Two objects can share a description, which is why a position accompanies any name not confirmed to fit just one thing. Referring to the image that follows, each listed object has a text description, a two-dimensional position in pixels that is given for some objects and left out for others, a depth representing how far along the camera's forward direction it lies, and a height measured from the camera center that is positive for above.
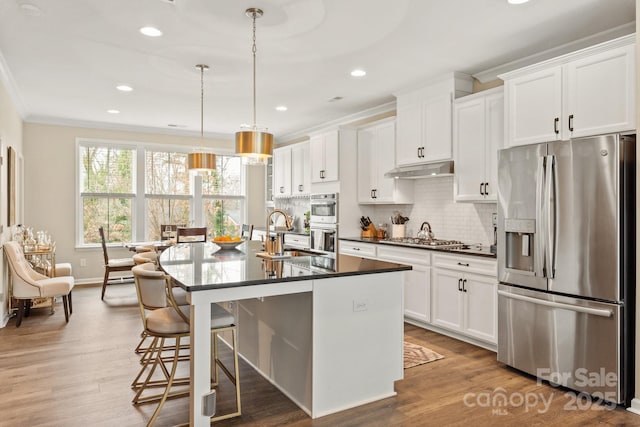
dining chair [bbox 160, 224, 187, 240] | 7.11 -0.33
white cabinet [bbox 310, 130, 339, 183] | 5.93 +0.81
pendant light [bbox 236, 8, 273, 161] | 3.16 +0.53
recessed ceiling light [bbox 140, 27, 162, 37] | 3.47 +1.49
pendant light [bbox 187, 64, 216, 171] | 4.73 +0.57
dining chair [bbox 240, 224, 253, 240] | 7.78 -0.35
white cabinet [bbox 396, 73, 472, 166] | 4.57 +1.05
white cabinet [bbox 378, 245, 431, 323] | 4.47 -0.75
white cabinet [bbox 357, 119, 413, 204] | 5.41 +0.62
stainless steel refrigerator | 2.80 -0.36
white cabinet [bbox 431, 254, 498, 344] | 3.83 -0.80
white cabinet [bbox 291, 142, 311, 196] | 6.97 +0.72
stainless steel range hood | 4.55 +0.47
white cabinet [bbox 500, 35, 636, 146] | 2.91 +0.88
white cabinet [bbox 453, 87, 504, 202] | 4.07 +0.69
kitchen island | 2.31 -0.72
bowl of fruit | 4.03 -0.29
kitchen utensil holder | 5.53 -0.24
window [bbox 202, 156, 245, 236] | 8.31 +0.28
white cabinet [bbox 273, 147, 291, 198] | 7.56 +0.74
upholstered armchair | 4.66 -0.81
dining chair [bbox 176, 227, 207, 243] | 6.32 -0.35
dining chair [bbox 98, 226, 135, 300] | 6.10 -0.78
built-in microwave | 5.85 +0.06
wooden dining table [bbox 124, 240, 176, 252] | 6.17 -0.50
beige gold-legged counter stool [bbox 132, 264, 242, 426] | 2.57 -0.68
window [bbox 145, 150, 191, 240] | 7.75 +0.40
